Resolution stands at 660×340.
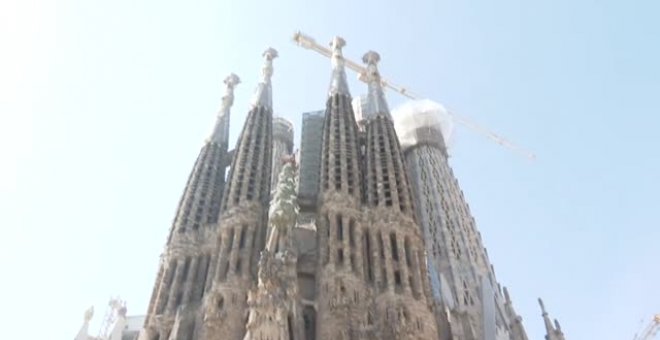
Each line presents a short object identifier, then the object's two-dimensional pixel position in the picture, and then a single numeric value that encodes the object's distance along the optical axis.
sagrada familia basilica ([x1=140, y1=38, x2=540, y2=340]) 23.36
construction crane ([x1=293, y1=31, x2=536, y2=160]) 54.16
